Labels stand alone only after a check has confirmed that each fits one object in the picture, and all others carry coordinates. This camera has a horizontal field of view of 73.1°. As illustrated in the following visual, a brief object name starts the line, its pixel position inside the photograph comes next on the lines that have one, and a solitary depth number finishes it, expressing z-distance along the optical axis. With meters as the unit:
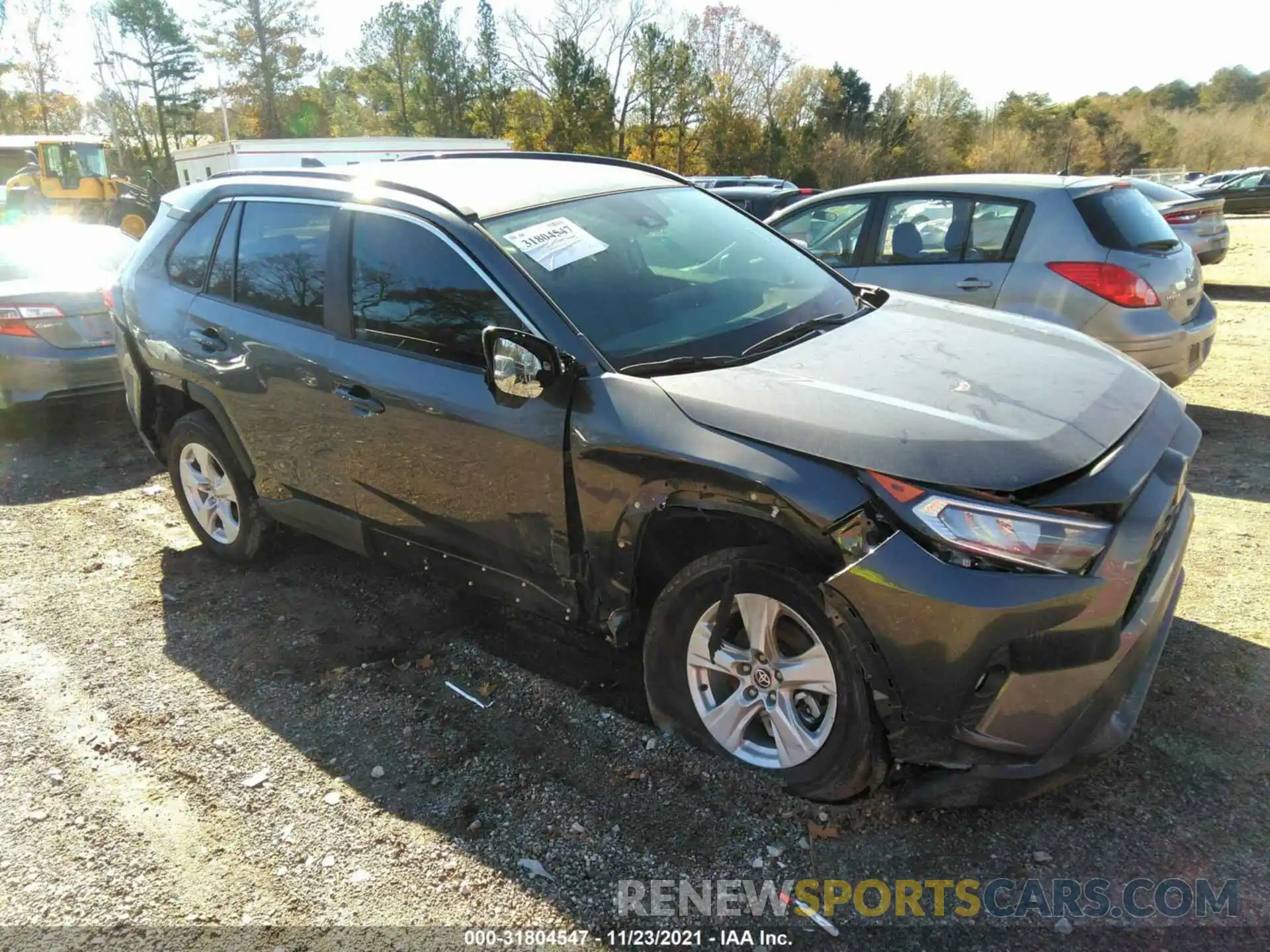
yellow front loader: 19.84
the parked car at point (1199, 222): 11.42
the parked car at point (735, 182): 20.69
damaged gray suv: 2.19
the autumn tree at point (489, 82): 45.44
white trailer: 23.67
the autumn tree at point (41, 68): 50.84
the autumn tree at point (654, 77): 42.75
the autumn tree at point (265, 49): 49.16
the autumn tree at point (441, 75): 48.88
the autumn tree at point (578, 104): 40.03
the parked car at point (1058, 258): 5.12
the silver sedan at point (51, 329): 6.31
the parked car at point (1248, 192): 29.45
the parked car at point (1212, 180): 32.06
